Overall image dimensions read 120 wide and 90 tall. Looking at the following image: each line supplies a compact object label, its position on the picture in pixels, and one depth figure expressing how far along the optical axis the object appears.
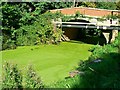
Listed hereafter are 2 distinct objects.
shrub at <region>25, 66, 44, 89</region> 4.63
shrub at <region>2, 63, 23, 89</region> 4.70
